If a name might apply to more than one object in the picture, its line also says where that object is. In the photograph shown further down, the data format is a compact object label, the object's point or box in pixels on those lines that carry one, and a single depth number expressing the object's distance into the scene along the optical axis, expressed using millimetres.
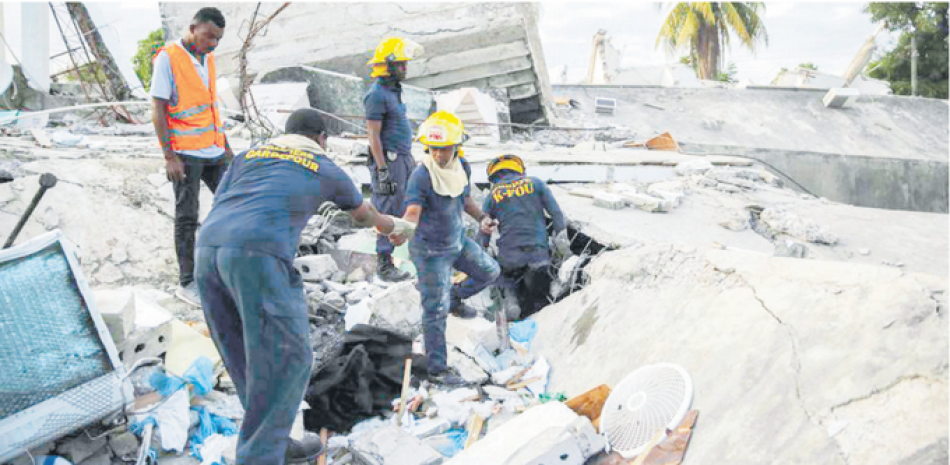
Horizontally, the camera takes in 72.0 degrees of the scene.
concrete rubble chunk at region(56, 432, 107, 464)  2715
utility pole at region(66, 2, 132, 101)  9727
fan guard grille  2619
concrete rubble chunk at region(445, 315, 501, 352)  4199
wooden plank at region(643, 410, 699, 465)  2441
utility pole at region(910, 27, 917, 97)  20328
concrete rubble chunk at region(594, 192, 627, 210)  5730
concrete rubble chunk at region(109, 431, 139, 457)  2881
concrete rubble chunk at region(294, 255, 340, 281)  4555
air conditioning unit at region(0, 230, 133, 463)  2406
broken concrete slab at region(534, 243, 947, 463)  2117
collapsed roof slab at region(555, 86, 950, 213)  12719
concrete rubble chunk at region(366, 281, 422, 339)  3928
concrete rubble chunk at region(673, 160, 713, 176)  7384
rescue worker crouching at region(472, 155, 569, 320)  4973
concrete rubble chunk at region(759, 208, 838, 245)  4965
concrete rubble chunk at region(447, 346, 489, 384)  3835
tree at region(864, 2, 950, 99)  20547
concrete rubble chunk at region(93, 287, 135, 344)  2980
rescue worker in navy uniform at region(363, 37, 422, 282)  4500
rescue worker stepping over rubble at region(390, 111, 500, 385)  3754
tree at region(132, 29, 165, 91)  22047
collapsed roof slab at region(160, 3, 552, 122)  10609
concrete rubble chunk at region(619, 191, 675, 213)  5734
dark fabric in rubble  3412
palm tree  23656
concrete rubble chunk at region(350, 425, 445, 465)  2867
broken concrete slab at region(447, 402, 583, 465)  2598
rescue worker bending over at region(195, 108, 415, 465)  2441
